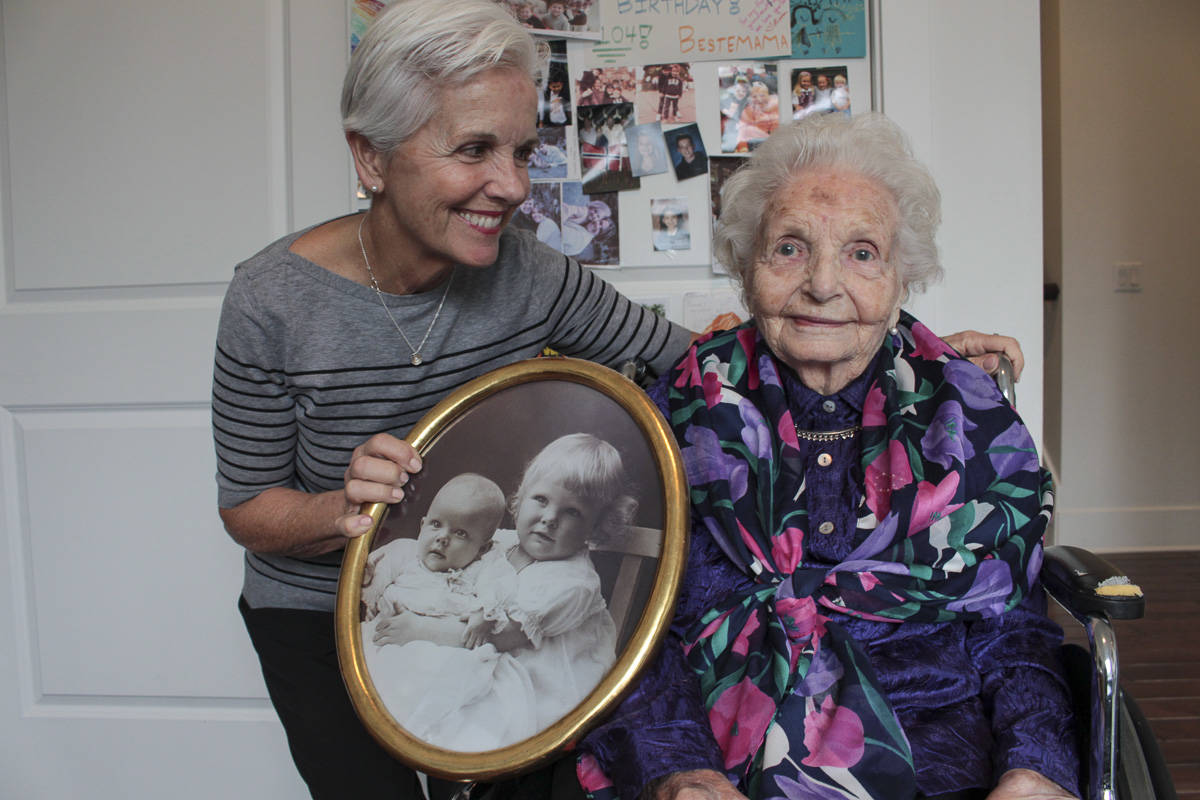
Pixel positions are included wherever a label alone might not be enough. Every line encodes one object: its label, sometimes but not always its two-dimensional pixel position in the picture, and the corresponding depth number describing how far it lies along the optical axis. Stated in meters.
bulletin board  1.85
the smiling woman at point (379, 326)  1.14
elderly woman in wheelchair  1.00
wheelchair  0.91
